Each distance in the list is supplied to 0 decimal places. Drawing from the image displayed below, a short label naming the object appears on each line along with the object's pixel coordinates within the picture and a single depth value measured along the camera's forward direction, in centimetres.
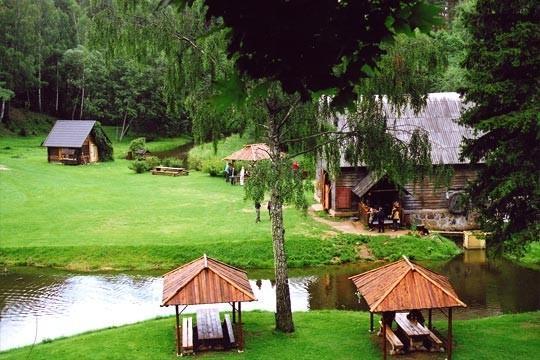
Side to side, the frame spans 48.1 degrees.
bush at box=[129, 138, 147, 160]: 5466
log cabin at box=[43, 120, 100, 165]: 5000
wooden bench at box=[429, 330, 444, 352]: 1548
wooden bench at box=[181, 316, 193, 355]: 1545
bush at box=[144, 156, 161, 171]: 4794
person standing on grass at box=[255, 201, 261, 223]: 3010
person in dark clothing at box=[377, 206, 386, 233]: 2895
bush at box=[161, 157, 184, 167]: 4965
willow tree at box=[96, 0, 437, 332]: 1575
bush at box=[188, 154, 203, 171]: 4914
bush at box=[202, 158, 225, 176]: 4538
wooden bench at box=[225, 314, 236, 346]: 1593
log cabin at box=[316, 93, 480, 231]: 3055
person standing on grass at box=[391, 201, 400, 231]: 2944
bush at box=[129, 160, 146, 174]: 4706
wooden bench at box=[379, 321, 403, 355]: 1522
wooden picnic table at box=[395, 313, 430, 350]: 1544
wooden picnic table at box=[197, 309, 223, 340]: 1567
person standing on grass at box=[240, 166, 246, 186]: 4143
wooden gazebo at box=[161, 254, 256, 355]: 1503
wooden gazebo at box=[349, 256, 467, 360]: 1464
